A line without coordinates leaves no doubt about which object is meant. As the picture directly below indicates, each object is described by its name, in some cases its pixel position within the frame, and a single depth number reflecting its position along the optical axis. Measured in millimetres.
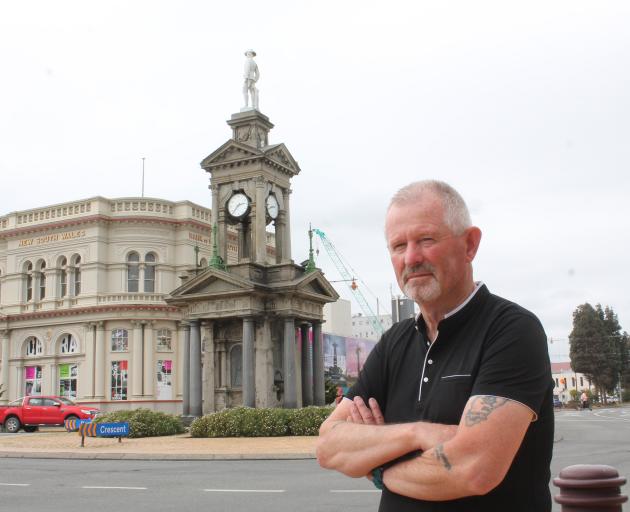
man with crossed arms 2775
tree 82250
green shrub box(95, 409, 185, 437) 27062
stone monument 29625
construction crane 124462
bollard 3676
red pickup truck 33875
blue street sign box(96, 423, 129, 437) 24797
